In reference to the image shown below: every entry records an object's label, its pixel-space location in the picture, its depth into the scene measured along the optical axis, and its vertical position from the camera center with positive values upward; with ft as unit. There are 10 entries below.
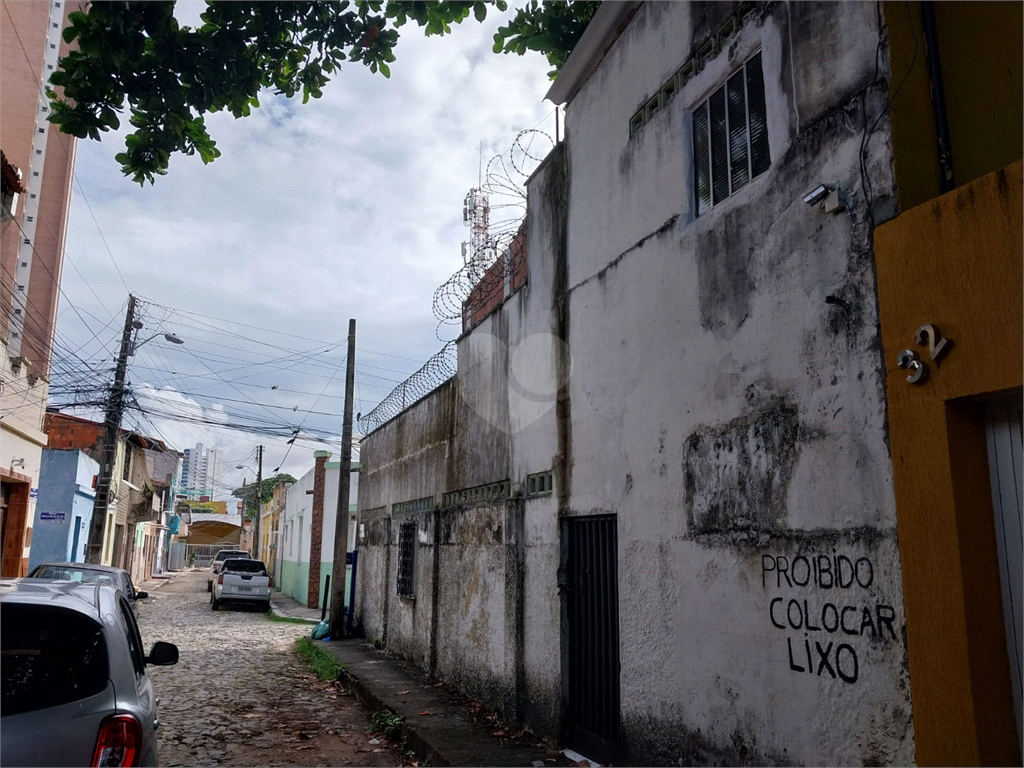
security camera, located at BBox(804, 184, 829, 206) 13.21 +5.86
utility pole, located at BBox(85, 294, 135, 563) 65.57 +7.10
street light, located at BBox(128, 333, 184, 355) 68.56 +17.46
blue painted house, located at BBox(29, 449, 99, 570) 72.79 +3.29
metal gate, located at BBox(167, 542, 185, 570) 210.57 -3.87
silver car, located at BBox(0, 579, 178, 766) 9.80 -1.92
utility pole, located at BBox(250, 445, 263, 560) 155.41 +9.36
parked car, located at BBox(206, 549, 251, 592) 97.92 -1.42
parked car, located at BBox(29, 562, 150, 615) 37.01 -1.45
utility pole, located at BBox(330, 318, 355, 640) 48.70 +1.36
